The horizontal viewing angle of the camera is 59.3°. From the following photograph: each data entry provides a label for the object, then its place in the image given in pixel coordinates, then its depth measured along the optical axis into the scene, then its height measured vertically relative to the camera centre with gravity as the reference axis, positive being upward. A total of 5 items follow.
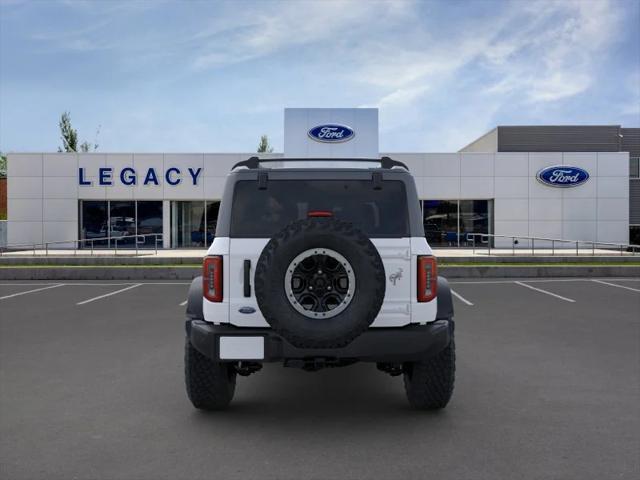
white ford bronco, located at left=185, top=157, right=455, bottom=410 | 3.82 -0.35
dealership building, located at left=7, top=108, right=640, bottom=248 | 28.05 +2.11
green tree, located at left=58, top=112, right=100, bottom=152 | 54.25 +9.76
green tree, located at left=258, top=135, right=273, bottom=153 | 68.81 +11.35
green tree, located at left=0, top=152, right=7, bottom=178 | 74.75 +9.57
